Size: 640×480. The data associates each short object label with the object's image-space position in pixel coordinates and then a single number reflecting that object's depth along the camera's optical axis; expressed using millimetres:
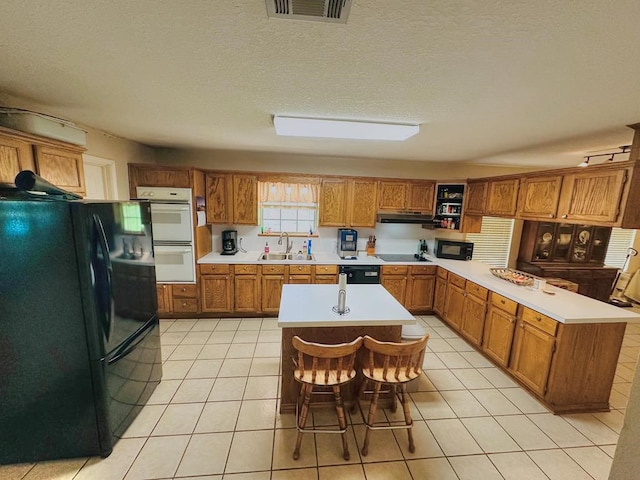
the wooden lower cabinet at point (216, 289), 3869
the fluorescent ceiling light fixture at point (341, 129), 2250
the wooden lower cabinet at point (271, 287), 3950
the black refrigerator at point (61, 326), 1584
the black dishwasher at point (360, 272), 4035
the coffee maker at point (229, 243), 4230
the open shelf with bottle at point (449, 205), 4289
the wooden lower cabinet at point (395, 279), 4133
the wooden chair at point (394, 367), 1829
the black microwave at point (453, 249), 4298
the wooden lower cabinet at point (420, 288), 4191
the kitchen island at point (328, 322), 2049
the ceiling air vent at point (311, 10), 915
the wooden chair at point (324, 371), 1784
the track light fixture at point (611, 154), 2895
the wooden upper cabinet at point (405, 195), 4297
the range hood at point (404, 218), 4250
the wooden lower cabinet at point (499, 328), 2809
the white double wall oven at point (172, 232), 3590
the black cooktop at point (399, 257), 4328
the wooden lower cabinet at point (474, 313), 3240
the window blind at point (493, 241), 4695
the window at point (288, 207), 4207
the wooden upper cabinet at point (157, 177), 3545
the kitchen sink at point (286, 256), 4189
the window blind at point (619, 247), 5043
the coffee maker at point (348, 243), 4410
